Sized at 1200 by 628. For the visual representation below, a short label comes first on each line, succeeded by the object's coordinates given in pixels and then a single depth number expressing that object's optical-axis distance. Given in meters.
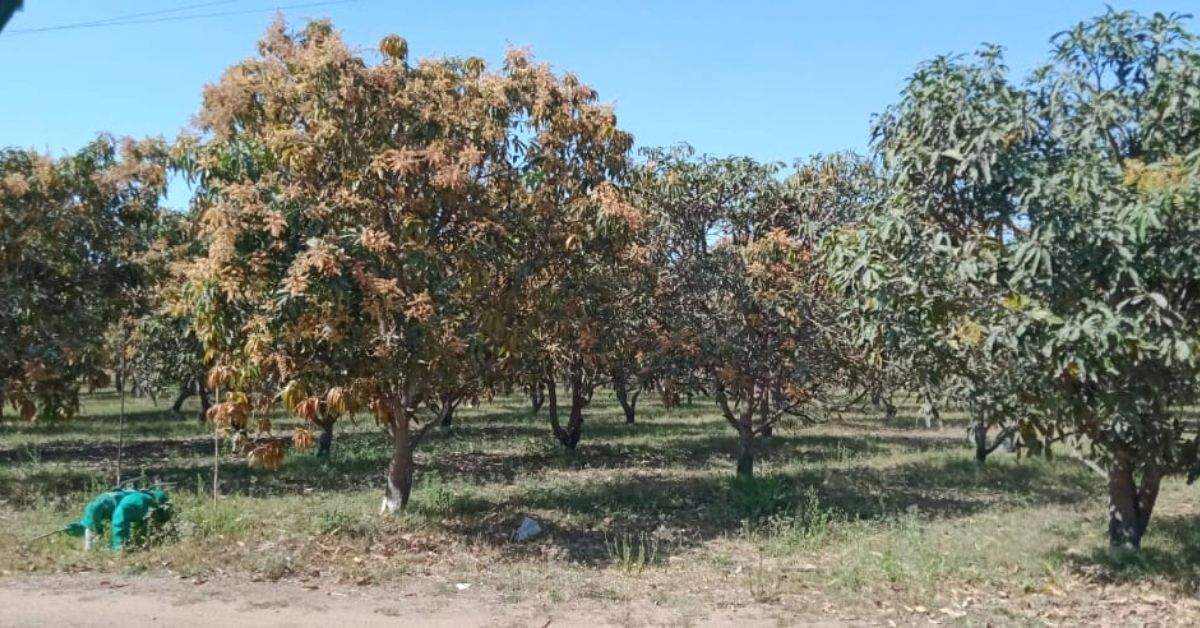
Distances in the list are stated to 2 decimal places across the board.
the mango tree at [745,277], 12.44
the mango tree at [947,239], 6.84
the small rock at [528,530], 9.83
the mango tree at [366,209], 8.02
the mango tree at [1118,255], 5.99
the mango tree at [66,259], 11.31
